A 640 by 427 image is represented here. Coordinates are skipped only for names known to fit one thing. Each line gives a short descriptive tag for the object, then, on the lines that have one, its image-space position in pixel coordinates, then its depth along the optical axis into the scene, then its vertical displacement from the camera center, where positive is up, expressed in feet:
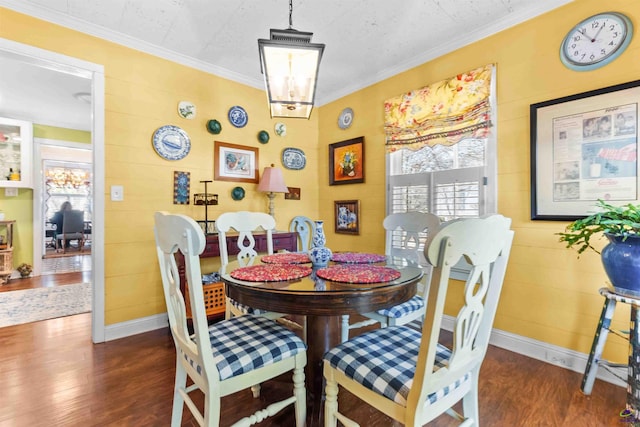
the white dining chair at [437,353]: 2.84 -1.85
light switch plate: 8.29 +0.58
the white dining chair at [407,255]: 5.63 -1.10
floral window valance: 7.91 +2.96
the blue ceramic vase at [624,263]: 4.86 -0.86
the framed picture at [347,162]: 11.17 +2.01
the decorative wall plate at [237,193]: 10.57 +0.72
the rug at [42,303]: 9.61 -3.27
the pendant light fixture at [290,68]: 4.99 +2.59
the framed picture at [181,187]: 9.39 +0.85
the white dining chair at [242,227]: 6.53 -0.34
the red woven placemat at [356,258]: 5.81 -0.93
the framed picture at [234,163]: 10.21 +1.82
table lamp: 10.49 +1.14
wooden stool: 4.84 -2.44
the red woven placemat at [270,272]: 4.41 -0.95
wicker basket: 8.35 -2.43
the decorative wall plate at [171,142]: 9.02 +2.22
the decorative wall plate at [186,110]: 9.39 +3.32
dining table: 3.84 -1.02
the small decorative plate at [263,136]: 11.20 +2.91
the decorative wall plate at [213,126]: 9.90 +2.92
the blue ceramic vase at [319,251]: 5.41 -0.70
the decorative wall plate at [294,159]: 11.97 +2.24
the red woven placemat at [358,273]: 4.29 -0.95
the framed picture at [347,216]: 11.26 -0.13
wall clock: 5.98 +3.60
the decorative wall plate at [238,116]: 10.49 +3.48
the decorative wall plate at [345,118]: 11.56 +3.74
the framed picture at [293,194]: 12.10 +0.78
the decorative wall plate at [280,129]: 11.72 +3.36
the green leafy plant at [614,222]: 4.74 -0.17
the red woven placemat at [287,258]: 5.75 -0.92
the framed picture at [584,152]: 5.86 +1.28
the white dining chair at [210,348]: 3.41 -1.84
